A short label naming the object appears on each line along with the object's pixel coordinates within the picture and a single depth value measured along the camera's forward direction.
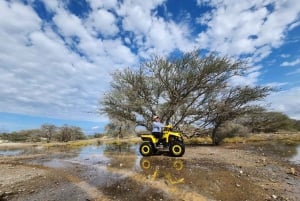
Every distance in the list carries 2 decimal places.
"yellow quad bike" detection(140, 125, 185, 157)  6.60
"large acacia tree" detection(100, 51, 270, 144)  10.66
